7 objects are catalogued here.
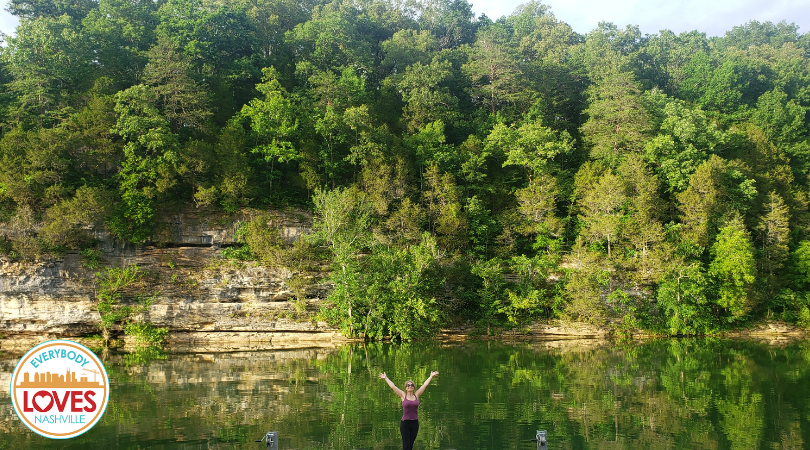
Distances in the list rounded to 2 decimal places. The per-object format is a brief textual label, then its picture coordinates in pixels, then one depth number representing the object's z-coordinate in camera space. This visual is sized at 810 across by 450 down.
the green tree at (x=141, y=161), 32.41
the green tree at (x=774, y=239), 36.75
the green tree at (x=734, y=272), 33.38
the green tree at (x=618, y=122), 41.53
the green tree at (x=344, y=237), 31.06
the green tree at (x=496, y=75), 47.53
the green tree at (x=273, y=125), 37.62
